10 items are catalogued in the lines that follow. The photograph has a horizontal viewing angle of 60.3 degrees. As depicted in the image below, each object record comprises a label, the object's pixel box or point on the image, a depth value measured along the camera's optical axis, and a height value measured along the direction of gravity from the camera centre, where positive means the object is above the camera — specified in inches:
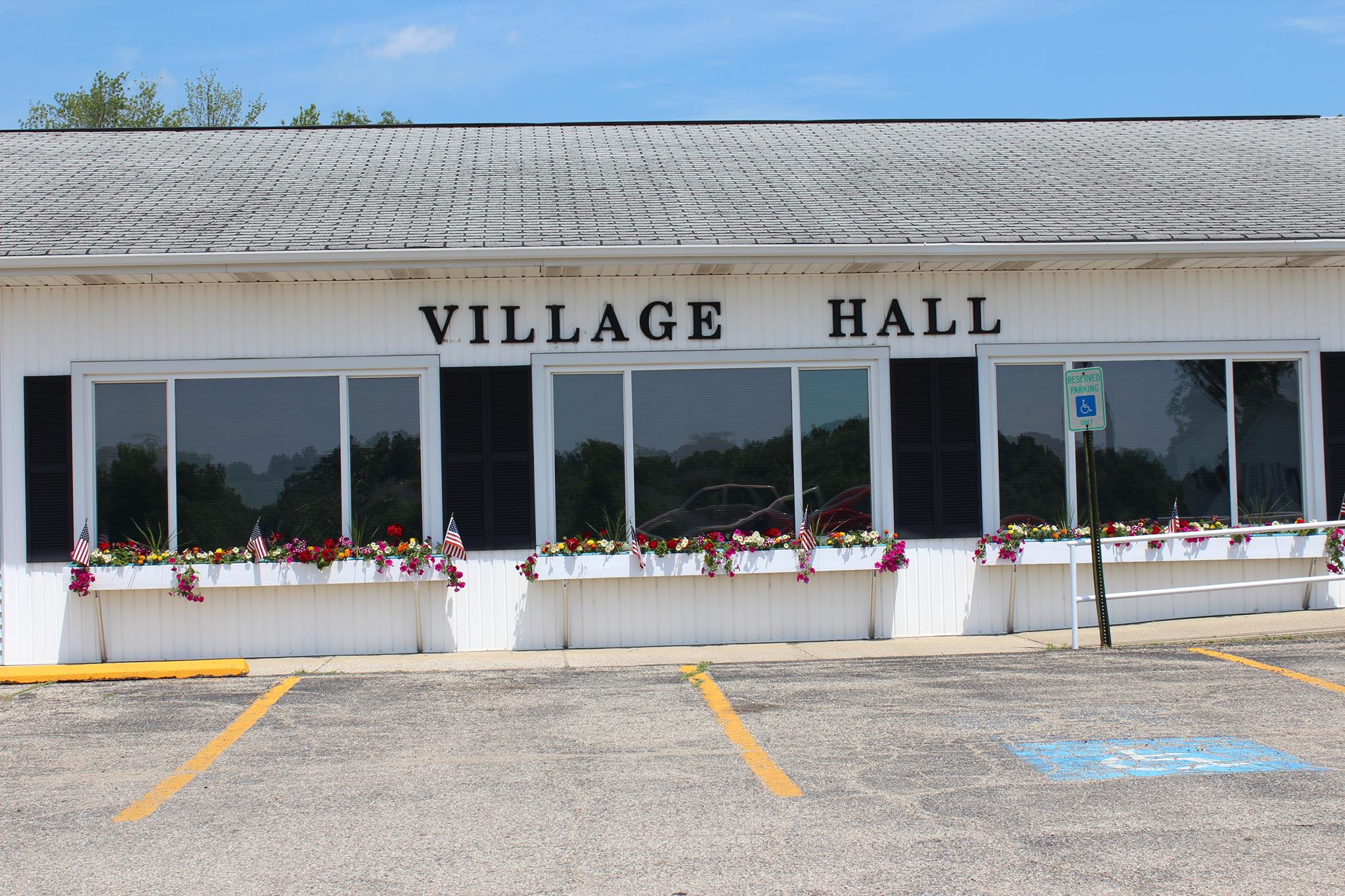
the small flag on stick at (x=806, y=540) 389.7 -20.7
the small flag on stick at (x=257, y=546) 382.0 -18.0
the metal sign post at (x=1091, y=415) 353.7 +17.9
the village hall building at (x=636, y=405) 384.5 +26.8
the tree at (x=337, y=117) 1572.3 +515.2
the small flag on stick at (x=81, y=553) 374.6 -18.7
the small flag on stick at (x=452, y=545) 380.8 -18.9
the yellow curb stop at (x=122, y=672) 351.3 -54.3
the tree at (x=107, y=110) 1498.5 +504.9
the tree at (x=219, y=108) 1549.0 +519.2
